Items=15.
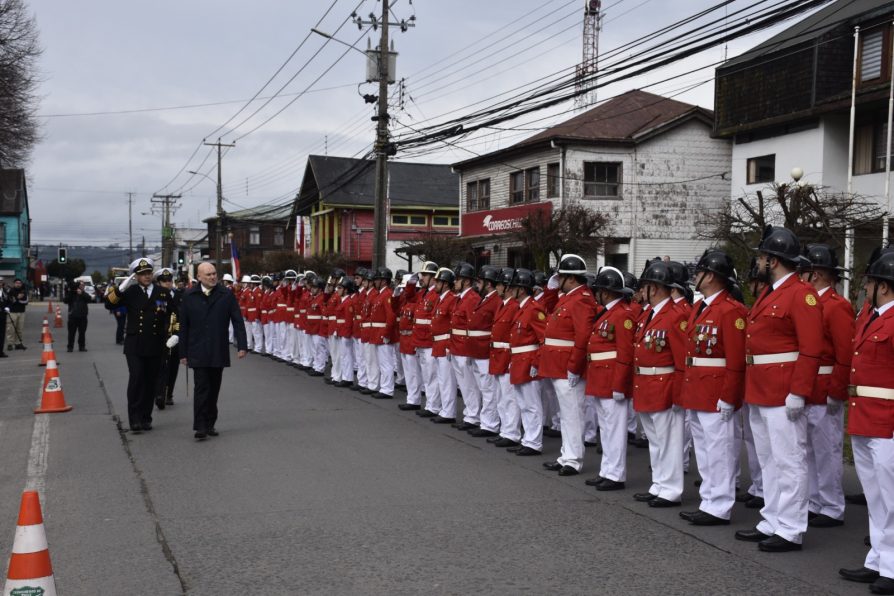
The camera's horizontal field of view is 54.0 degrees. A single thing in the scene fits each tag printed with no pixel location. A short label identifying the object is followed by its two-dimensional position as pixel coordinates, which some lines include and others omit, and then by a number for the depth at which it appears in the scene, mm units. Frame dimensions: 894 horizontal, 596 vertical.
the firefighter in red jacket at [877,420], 5422
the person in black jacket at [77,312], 24625
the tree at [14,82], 26828
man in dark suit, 10609
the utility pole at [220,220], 48553
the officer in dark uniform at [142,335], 11039
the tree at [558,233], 25928
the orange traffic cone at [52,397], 12695
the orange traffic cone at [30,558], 4199
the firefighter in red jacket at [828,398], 6641
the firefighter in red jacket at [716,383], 6852
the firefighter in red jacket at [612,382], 8094
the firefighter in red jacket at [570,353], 8734
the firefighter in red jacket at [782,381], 6090
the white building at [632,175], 31672
